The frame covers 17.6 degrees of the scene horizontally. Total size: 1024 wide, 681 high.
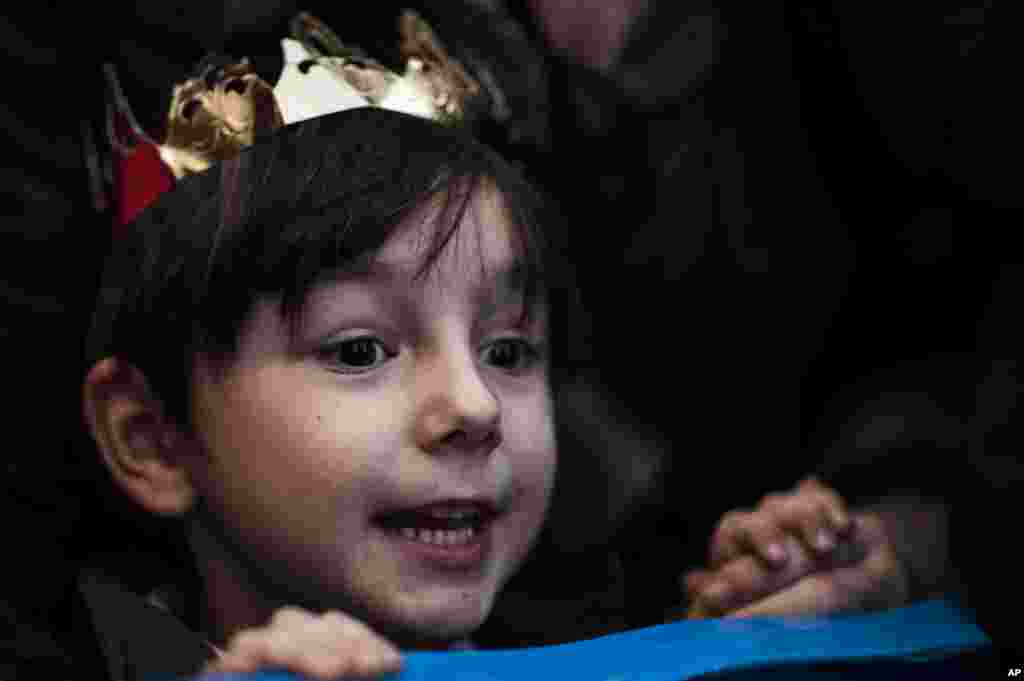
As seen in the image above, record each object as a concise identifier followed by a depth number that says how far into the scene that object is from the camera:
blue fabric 1.02
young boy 1.05
